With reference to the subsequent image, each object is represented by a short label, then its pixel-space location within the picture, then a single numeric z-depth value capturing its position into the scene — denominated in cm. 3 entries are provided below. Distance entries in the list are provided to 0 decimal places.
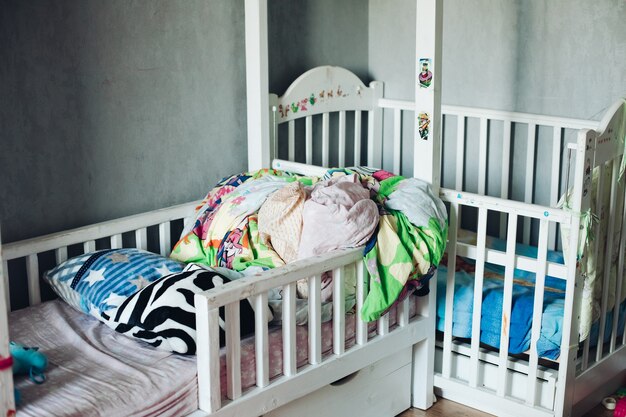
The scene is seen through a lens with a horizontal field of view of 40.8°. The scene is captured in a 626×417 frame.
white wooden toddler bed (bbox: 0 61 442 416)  187
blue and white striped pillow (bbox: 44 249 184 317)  221
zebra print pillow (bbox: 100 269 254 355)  199
